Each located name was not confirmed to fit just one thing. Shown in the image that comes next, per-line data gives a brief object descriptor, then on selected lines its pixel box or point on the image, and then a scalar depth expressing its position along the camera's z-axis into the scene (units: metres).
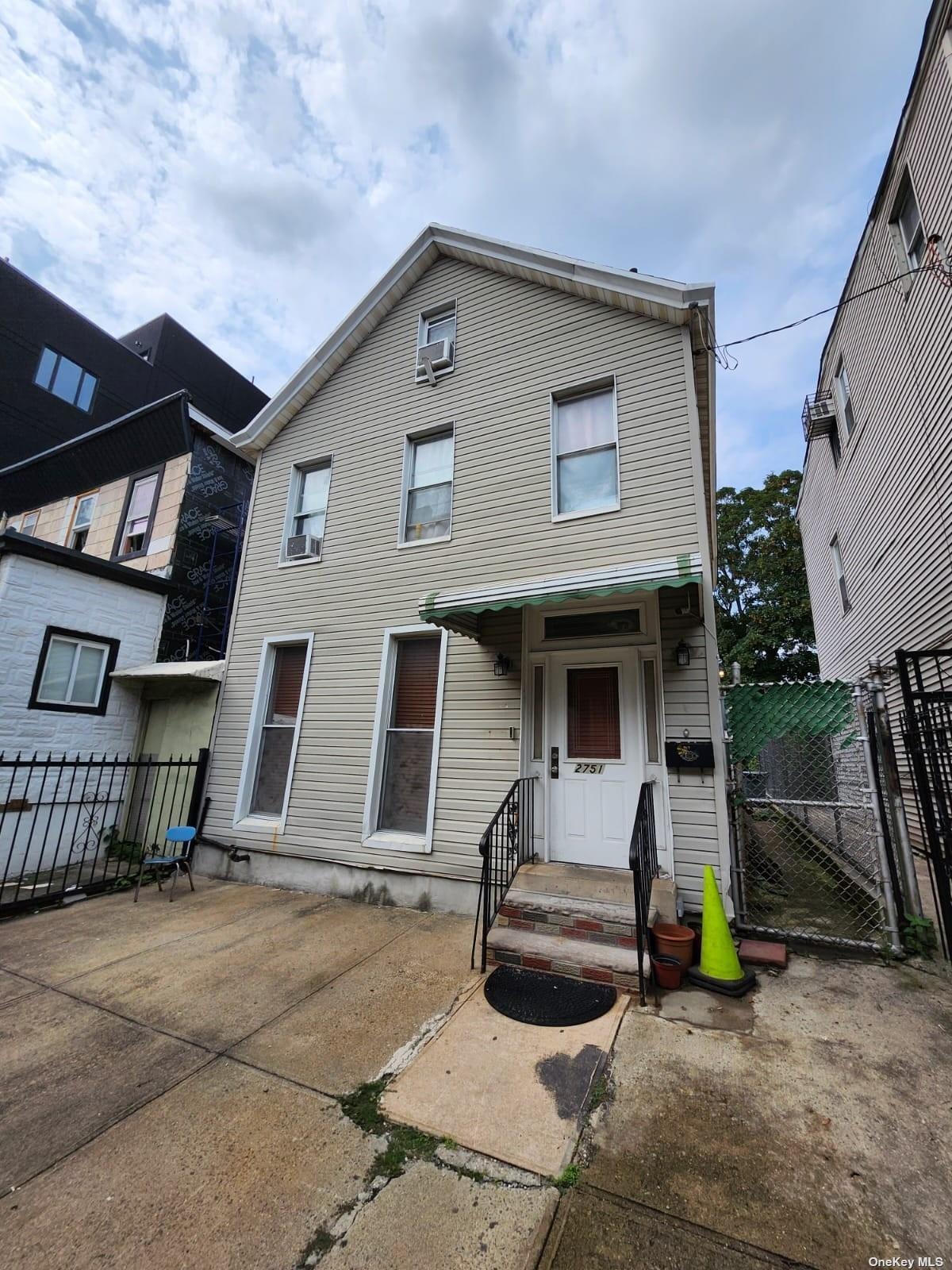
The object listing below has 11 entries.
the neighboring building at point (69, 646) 6.91
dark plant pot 3.53
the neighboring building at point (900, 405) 6.12
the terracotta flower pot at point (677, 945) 3.61
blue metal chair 5.90
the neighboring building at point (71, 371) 14.46
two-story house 4.93
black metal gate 3.65
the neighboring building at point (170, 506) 9.34
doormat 3.22
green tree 19.98
